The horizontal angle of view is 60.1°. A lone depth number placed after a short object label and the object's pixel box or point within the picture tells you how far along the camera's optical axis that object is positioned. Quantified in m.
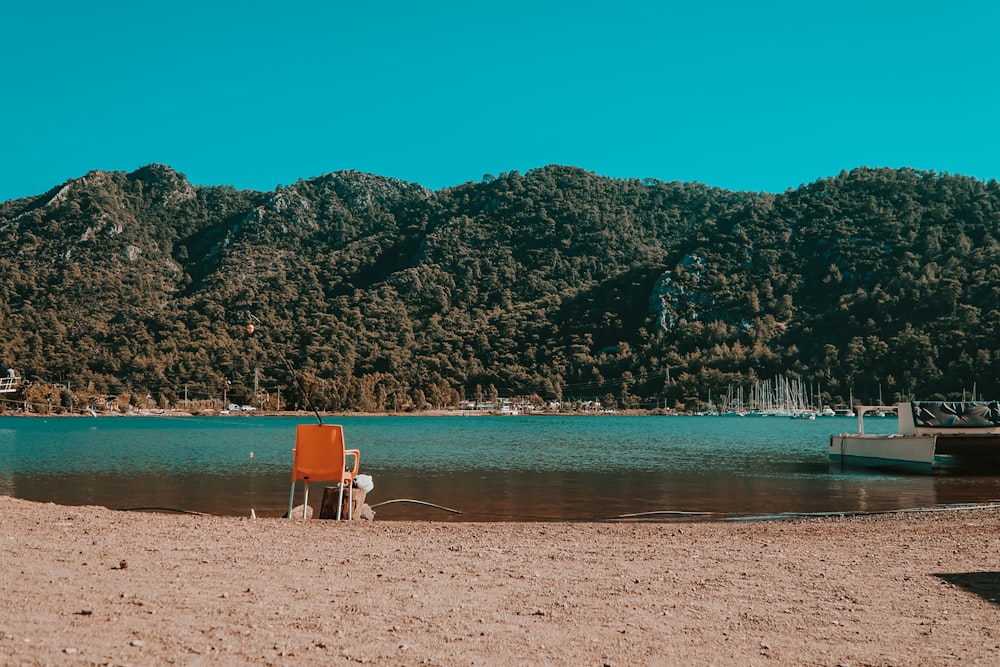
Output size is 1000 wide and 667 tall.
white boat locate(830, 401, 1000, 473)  26.72
